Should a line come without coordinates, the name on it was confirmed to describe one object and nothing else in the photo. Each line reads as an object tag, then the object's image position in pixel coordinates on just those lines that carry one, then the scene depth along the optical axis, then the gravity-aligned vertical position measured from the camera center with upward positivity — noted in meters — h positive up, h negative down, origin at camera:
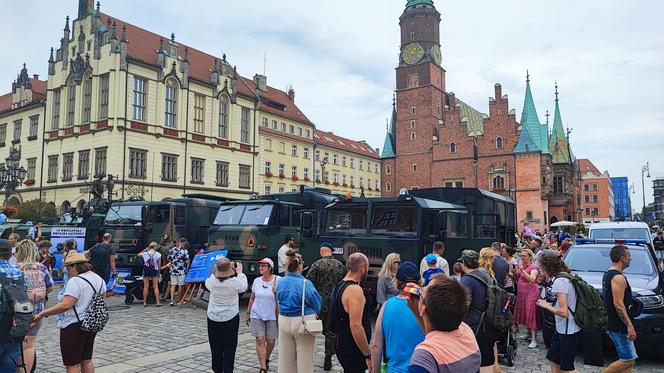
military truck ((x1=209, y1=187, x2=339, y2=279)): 12.98 -0.07
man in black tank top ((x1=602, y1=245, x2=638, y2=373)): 5.38 -0.98
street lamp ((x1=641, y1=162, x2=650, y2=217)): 43.96 +5.06
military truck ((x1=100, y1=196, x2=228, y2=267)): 15.43 +0.09
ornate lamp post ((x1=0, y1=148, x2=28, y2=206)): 23.70 +2.63
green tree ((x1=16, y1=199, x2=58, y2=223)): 32.94 +1.11
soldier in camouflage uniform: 6.95 -0.73
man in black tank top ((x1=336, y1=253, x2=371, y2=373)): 4.43 -0.86
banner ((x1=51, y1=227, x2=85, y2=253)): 17.59 -0.31
